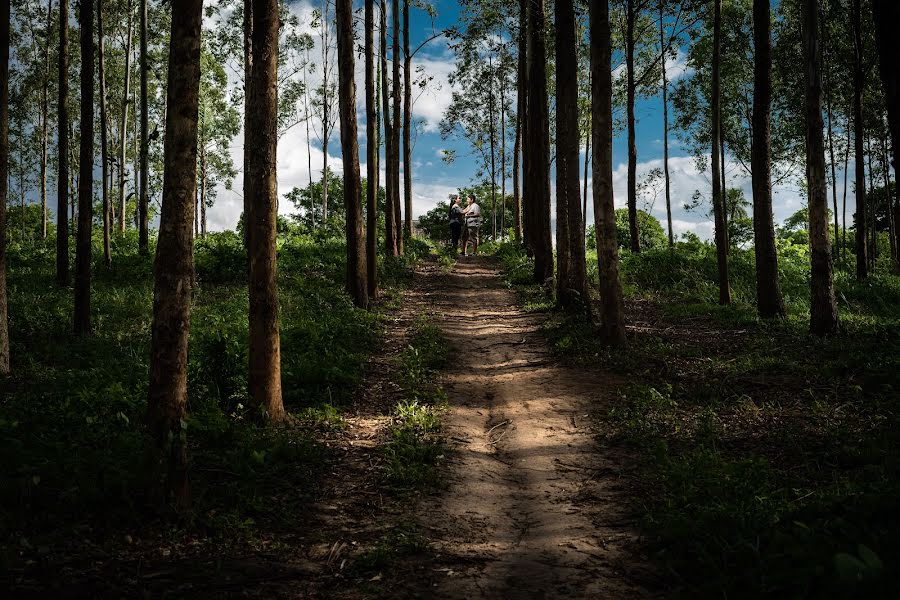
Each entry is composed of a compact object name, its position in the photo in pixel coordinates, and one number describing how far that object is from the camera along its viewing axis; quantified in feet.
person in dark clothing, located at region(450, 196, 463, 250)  81.11
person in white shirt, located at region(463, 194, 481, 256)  77.70
